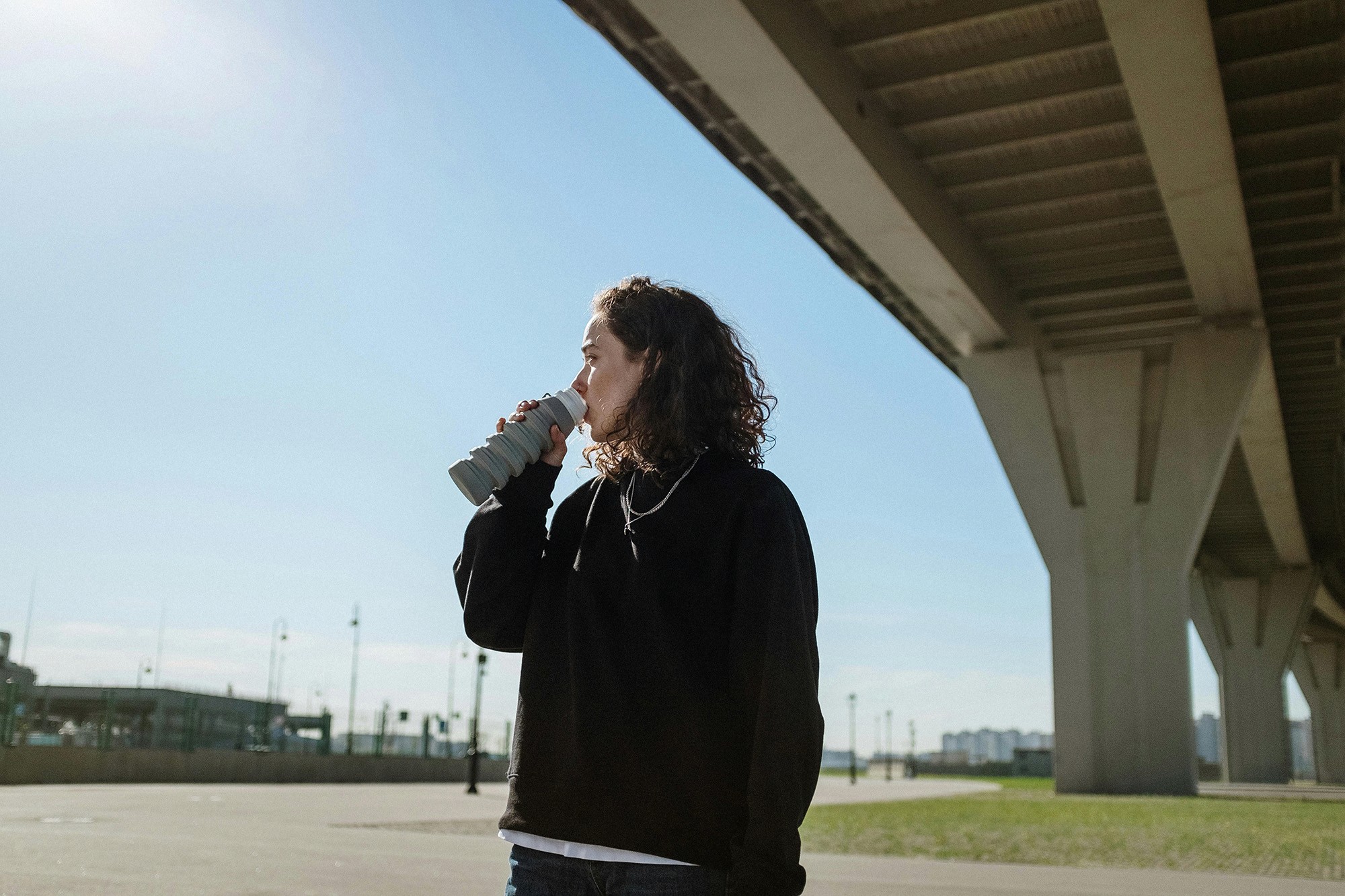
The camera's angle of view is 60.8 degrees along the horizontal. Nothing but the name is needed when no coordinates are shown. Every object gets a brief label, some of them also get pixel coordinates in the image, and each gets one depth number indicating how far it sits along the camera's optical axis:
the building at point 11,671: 47.59
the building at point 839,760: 149.27
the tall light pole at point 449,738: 37.72
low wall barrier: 21.62
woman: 1.78
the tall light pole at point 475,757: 23.25
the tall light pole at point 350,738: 32.22
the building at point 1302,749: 121.19
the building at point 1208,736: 180.12
